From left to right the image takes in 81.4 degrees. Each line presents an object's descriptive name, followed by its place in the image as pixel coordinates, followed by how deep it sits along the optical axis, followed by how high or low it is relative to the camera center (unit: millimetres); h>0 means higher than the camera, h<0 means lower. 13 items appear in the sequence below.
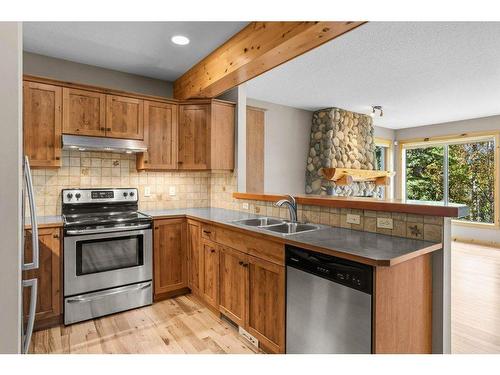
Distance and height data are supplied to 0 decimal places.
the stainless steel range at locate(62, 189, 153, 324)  2561 -712
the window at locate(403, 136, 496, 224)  5957 +284
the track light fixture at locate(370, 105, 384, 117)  5199 +1411
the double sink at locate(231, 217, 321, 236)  2469 -359
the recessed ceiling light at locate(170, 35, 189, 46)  2678 +1356
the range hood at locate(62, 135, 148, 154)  2812 +403
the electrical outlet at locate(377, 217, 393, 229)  1998 -256
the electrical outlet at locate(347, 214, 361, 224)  2182 -253
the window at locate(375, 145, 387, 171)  7457 +686
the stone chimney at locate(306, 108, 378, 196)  5336 +745
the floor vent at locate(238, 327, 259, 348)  2220 -1198
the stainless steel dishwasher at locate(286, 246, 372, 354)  1482 -670
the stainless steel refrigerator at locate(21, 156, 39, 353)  1427 -404
